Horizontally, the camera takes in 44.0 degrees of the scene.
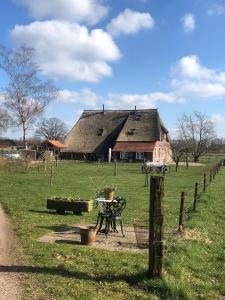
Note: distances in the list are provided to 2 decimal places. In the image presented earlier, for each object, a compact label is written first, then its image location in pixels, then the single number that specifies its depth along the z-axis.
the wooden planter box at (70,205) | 9.82
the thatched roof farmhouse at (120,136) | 41.06
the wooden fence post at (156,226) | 5.31
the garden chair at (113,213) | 7.67
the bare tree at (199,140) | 47.67
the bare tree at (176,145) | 38.43
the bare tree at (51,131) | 62.25
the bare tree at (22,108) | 35.85
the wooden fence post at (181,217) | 8.04
